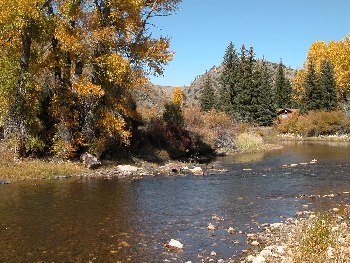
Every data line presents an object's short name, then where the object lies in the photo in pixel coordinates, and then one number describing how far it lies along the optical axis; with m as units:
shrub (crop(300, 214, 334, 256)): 8.29
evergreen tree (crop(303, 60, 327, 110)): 85.81
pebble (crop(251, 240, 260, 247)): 11.19
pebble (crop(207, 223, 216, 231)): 12.92
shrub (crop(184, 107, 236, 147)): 41.97
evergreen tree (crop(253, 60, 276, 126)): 82.25
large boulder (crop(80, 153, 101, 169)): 26.12
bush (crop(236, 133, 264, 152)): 46.50
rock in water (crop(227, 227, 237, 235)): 12.50
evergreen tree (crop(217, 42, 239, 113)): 87.34
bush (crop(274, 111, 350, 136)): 74.00
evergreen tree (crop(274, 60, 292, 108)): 104.39
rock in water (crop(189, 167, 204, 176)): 25.10
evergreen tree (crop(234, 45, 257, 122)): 81.75
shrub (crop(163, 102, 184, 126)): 39.93
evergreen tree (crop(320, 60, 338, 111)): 85.56
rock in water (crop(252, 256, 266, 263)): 9.32
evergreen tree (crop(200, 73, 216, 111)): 102.31
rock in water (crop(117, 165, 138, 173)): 25.86
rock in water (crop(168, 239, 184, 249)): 11.16
